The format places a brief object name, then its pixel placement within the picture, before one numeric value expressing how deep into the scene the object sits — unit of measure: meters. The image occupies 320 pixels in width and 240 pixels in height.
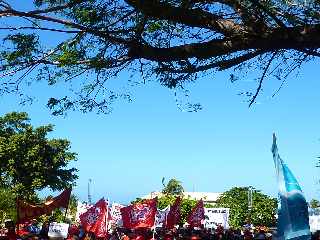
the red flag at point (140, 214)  22.27
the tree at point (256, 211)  53.34
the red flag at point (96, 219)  22.17
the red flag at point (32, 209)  18.39
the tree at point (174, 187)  76.94
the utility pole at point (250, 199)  50.50
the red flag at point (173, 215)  27.89
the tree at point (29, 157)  45.84
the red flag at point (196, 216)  29.56
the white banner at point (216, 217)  37.06
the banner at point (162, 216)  29.05
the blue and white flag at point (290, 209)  6.70
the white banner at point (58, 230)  23.77
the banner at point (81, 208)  34.36
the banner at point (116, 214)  29.19
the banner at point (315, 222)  30.56
